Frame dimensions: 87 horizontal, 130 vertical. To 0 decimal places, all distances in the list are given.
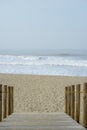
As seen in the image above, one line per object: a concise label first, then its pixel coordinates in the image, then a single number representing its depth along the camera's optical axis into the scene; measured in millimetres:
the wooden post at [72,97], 7186
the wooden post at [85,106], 5602
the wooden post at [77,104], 6453
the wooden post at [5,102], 7295
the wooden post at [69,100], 8316
